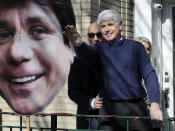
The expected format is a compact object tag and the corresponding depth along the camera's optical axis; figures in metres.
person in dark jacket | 5.09
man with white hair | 4.62
